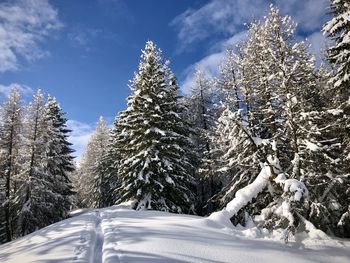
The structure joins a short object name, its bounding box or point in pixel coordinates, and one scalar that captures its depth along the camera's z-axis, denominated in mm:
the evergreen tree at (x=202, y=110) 33844
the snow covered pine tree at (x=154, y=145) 22719
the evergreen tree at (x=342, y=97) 13414
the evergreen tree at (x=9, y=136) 30078
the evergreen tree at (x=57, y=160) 31766
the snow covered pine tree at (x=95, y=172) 46888
